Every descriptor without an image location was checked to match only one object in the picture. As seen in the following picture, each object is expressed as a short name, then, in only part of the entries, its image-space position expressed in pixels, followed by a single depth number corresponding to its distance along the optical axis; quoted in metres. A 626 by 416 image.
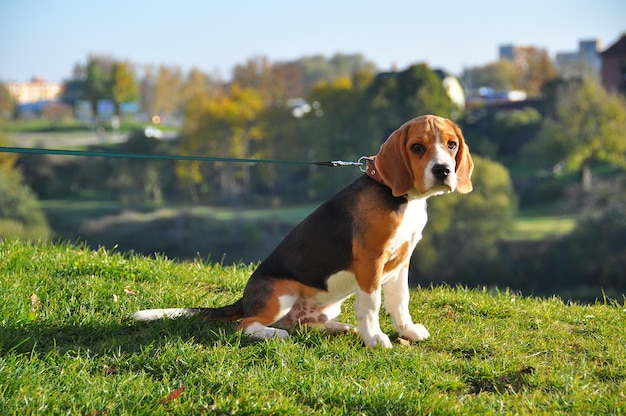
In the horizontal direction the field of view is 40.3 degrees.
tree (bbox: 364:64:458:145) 55.78
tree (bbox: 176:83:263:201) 68.75
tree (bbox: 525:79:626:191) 59.06
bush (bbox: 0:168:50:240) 56.75
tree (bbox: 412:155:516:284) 54.56
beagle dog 5.12
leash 5.49
